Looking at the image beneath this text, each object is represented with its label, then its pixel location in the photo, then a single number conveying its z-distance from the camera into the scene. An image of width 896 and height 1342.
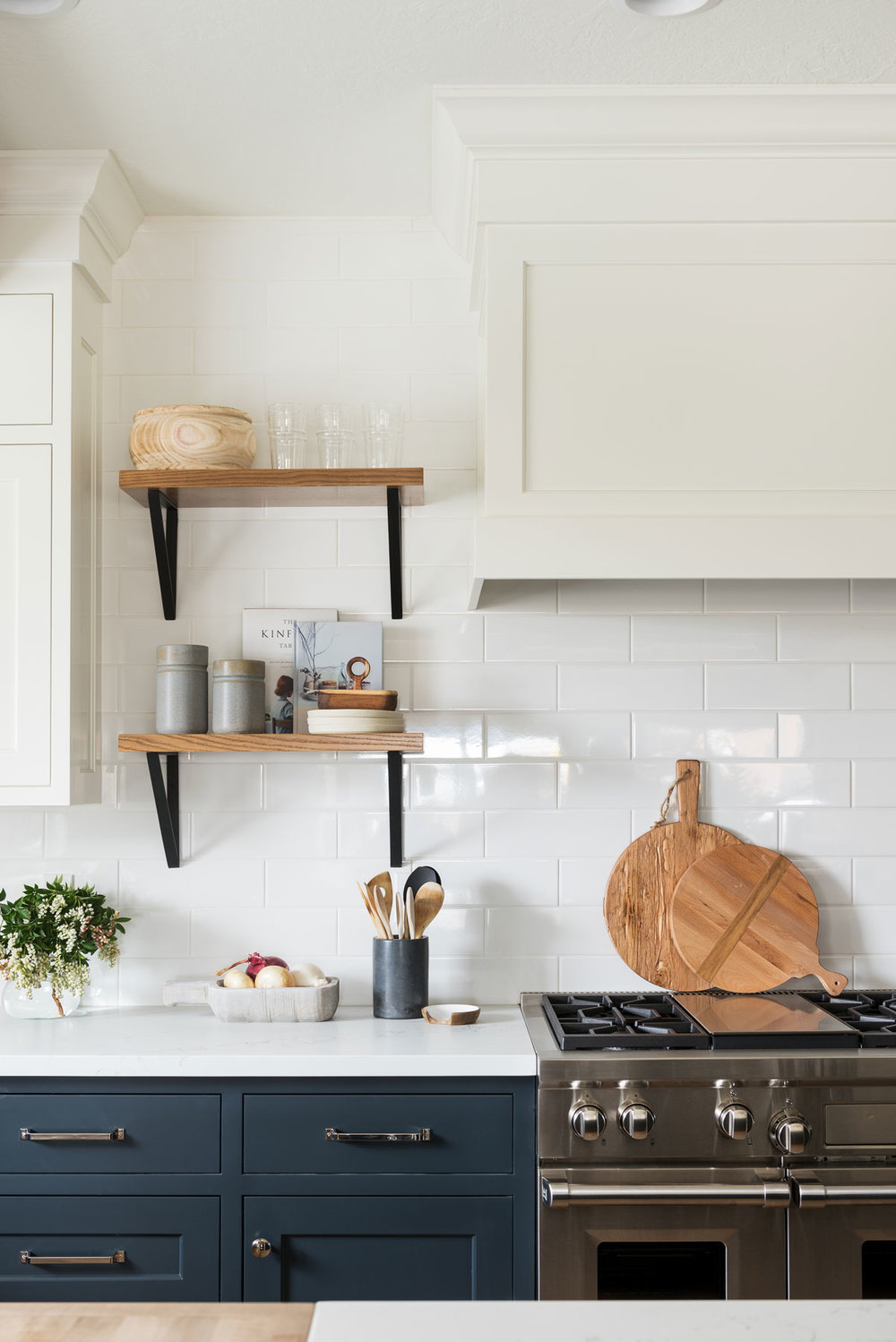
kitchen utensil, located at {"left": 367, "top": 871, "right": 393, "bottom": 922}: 2.36
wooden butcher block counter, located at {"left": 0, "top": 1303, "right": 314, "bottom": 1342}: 0.91
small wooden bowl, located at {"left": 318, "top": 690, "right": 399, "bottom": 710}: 2.30
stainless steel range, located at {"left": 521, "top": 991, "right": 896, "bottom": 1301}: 1.91
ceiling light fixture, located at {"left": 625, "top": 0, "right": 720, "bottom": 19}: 1.84
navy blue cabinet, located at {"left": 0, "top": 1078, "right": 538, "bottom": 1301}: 1.97
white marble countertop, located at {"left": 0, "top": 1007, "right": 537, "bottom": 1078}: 1.99
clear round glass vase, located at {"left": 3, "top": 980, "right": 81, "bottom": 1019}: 2.32
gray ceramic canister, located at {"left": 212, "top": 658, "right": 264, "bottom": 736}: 2.35
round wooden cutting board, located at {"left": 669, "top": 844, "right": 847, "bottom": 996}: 2.44
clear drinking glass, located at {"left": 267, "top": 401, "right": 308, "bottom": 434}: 2.38
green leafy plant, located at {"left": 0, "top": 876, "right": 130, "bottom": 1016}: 2.28
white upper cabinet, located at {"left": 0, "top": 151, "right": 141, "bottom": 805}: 2.30
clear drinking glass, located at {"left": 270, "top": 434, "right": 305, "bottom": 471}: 2.38
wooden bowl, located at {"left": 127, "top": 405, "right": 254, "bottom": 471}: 2.33
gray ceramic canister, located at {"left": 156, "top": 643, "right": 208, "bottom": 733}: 2.36
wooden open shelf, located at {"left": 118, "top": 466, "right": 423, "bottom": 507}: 2.32
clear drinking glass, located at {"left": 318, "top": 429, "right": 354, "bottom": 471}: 2.40
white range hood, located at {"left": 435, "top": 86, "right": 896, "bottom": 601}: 2.12
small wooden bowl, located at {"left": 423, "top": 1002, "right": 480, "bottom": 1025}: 2.23
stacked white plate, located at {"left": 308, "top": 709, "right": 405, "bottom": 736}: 2.27
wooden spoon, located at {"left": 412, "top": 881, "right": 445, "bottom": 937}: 2.34
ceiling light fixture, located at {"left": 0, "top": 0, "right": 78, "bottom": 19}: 1.82
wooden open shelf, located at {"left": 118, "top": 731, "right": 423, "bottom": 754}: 2.27
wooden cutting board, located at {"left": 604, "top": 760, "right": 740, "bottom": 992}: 2.48
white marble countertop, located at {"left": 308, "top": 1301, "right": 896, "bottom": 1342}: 0.93
